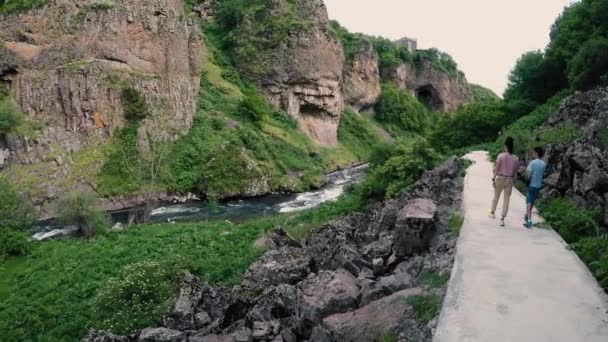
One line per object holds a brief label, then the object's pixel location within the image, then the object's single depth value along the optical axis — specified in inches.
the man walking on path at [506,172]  425.7
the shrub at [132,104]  1674.5
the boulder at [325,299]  332.5
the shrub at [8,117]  1395.2
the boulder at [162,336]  451.7
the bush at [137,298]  572.4
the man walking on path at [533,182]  417.1
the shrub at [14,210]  1070.4
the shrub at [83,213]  1134.4
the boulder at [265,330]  361.5
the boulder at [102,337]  484.3
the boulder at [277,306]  392.8
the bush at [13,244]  994.1
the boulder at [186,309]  500.4
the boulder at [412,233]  404.8
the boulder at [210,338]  383.6
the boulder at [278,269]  506.6
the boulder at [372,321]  281.4
